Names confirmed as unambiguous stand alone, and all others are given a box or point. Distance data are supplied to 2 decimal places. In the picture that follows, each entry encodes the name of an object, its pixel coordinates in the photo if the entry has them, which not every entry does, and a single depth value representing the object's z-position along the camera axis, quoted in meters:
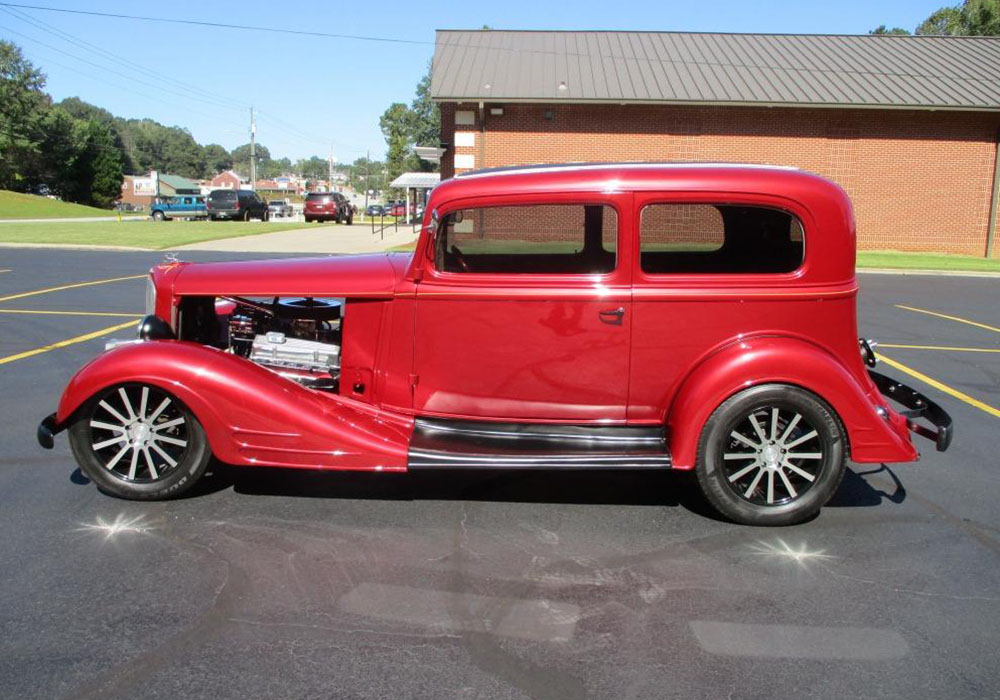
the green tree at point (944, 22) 53.75
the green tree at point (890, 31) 62.57
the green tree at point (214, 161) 171.38
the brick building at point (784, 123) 24.52
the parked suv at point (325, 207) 44.25
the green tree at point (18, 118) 67.44
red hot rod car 4.12
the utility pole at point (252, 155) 64.94
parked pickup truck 48.59
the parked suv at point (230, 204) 44.00
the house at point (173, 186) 108.59
